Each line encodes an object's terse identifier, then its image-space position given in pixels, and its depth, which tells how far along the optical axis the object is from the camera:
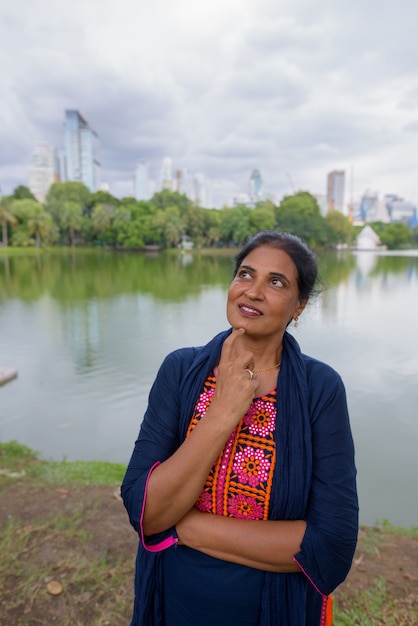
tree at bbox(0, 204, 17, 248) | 44.38
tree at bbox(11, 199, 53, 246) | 45.47
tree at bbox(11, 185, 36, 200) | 54.69
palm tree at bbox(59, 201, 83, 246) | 50.55
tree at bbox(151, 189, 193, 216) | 63.19
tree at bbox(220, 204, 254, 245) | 54.06
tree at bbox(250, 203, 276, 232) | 55.16
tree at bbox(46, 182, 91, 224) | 60.24
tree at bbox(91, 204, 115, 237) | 51.75
